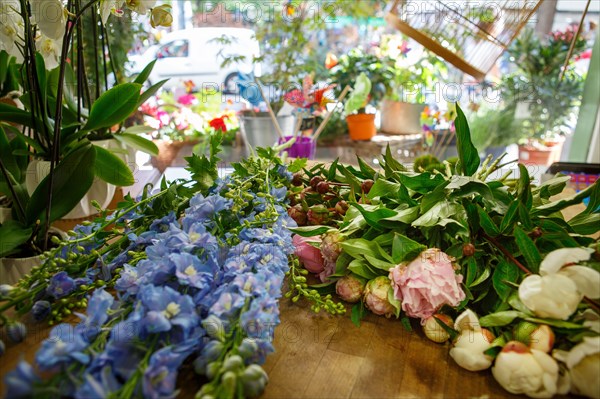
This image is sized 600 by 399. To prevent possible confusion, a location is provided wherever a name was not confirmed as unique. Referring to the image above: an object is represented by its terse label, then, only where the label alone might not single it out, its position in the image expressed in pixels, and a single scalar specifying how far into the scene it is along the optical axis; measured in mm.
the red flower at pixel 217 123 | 1786
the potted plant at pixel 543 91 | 2609
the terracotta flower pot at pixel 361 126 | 2402
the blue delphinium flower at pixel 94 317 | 457
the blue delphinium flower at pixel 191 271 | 490
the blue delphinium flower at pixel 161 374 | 411
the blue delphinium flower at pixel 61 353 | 401
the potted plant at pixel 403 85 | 2533
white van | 2893
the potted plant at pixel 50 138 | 706
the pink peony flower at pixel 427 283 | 554
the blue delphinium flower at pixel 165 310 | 438
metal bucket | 1826
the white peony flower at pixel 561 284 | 469
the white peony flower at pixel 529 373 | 467
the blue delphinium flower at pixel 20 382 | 362
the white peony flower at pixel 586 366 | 457
